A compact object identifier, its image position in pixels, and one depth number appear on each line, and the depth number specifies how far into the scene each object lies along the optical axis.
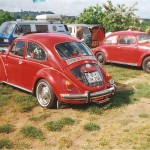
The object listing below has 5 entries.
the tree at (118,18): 31.78
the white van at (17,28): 17.22
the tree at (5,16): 71.35
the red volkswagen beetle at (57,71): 7.24
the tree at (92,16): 38.22
